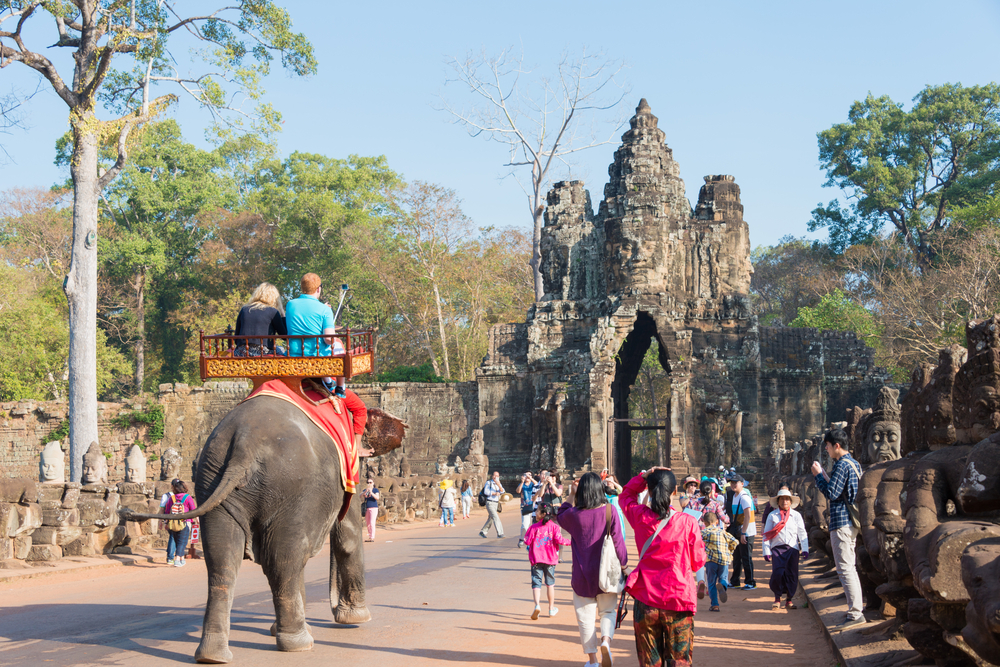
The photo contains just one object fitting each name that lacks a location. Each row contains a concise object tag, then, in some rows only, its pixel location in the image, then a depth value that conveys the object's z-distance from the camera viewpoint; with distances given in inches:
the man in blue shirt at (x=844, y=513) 313.9
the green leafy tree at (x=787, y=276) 2028.7
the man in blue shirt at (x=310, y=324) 301.6
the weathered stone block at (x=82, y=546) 596.1
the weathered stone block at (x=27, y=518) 519.5
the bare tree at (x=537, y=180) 1822.1
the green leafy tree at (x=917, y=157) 1771.7
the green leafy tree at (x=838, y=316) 1654.8
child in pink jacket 376.2
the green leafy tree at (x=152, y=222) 1940.2
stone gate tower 1311.5
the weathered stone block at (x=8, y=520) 501.5
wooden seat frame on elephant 298.4
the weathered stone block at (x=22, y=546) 541.3
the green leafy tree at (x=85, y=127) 816.3
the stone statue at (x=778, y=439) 1168.9
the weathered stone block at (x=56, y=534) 575.2
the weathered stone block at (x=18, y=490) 515.2
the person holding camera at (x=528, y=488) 714.2
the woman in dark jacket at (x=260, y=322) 301.6
